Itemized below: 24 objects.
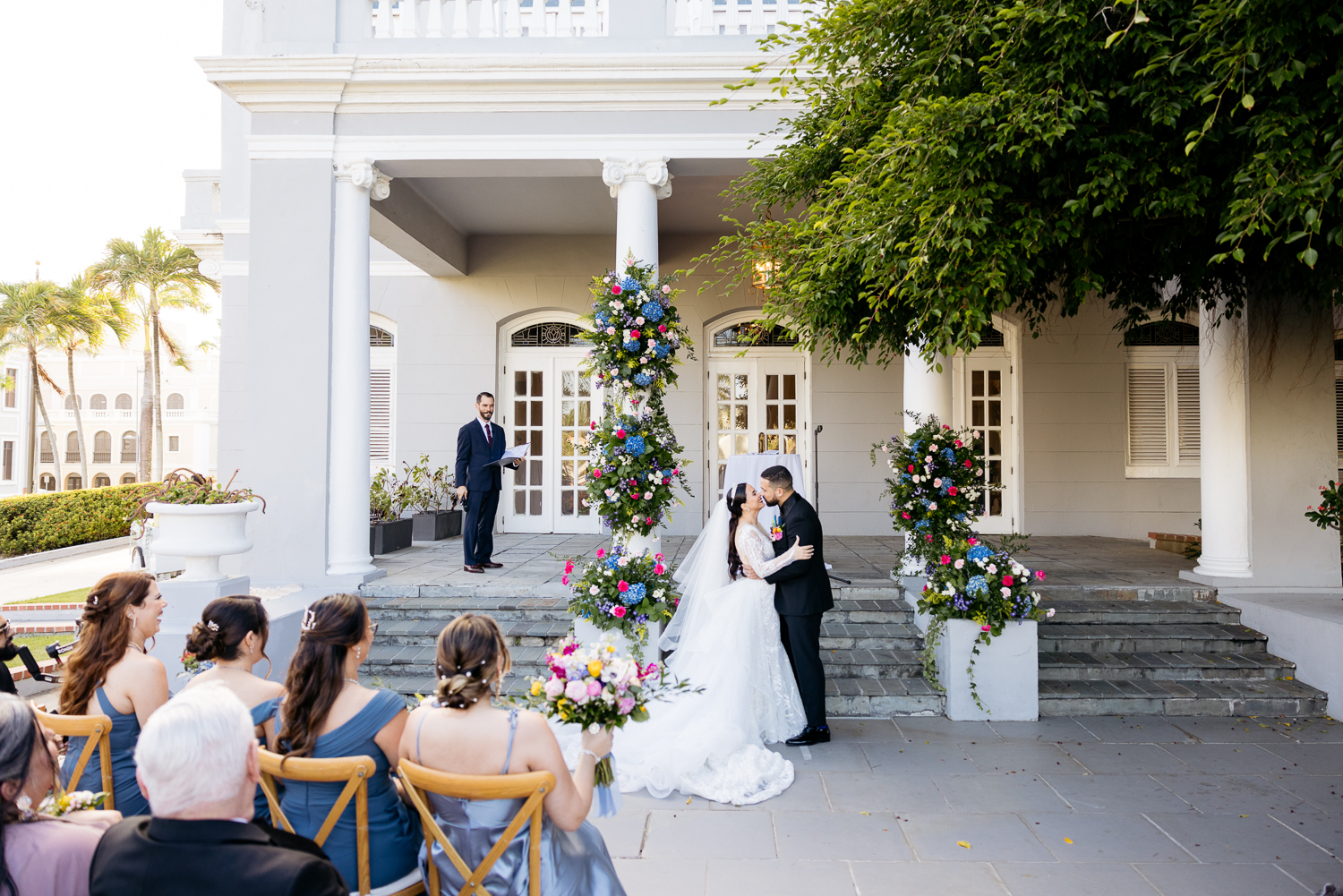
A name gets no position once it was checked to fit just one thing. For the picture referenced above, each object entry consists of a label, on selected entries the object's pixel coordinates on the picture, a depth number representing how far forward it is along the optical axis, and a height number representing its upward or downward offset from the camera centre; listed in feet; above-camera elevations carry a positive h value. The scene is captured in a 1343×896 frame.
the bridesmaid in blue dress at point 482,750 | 7.36 -2.68
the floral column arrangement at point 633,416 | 19.40 +1.10
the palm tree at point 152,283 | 74.13 +16.90
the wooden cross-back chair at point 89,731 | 8.40 -2.88
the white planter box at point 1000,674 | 17.75 -4.77
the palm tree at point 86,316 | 78.12 +14.26
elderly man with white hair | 4.64 -2.24
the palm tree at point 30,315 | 78.33 +14.34
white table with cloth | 18.61 -0.20
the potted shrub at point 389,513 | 29.89 -2.17
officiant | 25.25 -0.70
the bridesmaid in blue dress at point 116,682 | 8.84 -2.50
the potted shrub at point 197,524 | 18.54 -1.50
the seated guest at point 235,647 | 8.75 -2.10
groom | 16.19 -2.81
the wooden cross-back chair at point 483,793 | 7.00 -2.95
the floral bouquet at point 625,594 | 18.11 -3.06
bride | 13.89 -4.52
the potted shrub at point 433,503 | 34.58 -1.93
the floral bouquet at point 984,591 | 17.80 -2.93
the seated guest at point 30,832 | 5.29 -2.53
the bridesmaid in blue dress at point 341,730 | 7.61 -2.61
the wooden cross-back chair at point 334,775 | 7.28 -2.88
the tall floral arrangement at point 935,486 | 20.65 -0.67
